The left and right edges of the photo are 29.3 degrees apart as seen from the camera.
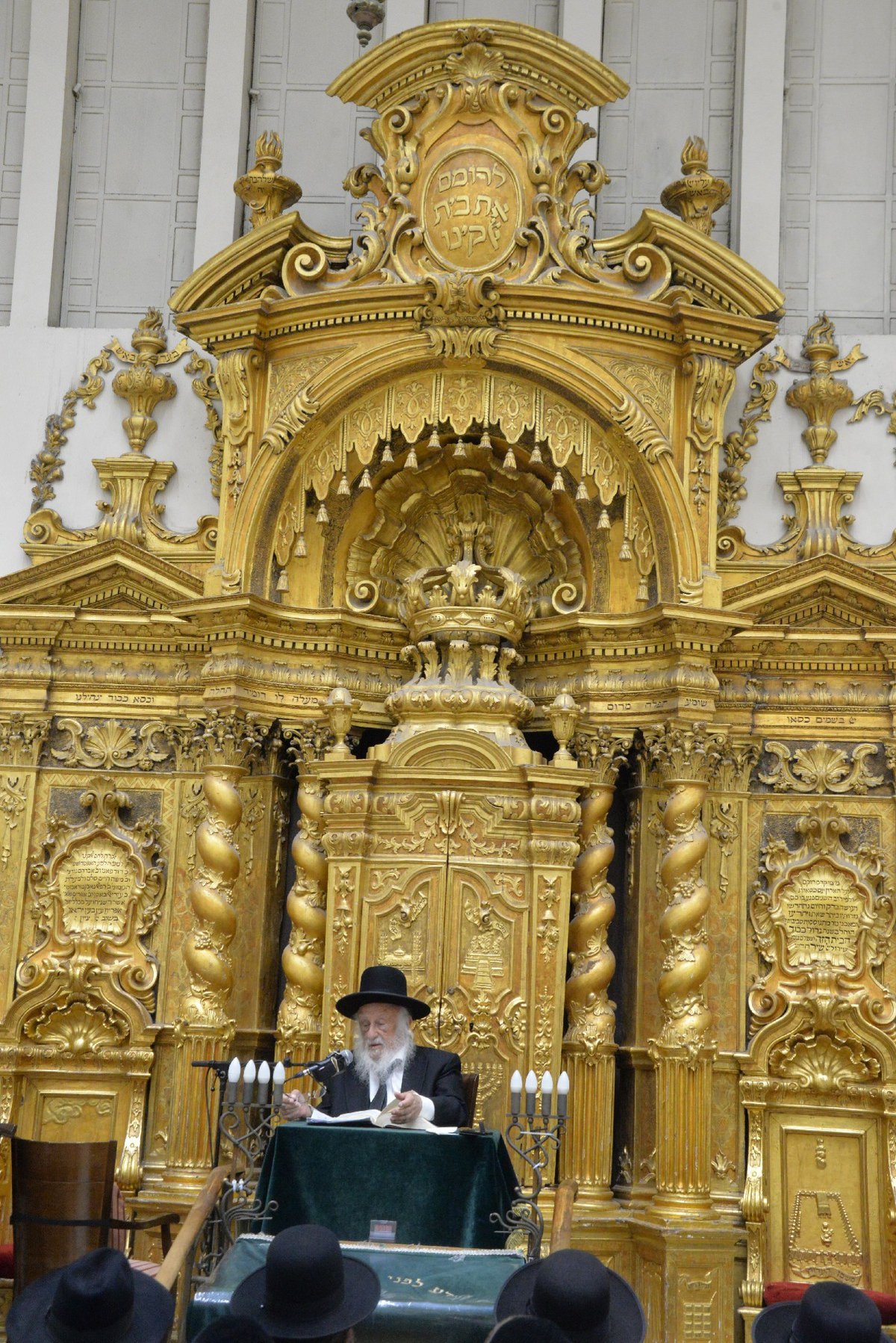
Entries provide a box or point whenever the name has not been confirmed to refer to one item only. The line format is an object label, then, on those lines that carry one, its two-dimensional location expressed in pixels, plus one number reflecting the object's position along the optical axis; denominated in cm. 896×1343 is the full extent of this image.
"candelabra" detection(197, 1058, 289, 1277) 806
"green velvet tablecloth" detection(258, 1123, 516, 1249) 709
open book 739
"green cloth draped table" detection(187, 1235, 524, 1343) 616
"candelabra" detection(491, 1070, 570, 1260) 741
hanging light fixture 1259
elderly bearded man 825
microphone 767
